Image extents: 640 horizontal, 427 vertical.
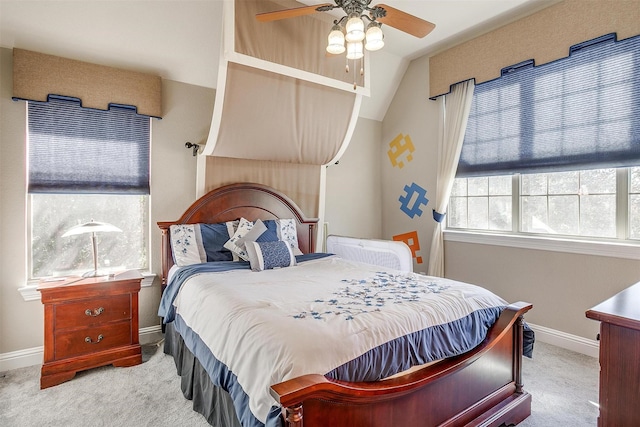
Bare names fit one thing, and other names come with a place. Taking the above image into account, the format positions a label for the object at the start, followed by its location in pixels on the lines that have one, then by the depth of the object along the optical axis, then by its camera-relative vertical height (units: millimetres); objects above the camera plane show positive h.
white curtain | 3664 +700
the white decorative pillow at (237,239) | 2900 -295
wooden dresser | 1077 -516
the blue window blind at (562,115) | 2623 +855
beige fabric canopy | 2494 +930
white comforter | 1268 -507
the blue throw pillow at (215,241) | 2979 -304
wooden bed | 1112 -785
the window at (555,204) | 2713 +52
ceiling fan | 1928 +1144
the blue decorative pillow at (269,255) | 2709 -391
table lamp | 2553 -176
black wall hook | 3240 +599
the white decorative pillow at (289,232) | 3318 -243
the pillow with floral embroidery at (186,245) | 2846 -323
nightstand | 2357 -879
